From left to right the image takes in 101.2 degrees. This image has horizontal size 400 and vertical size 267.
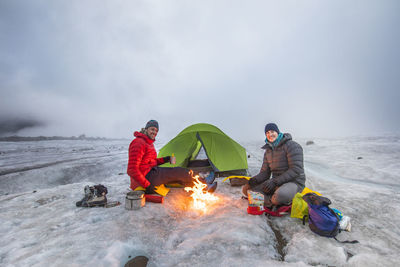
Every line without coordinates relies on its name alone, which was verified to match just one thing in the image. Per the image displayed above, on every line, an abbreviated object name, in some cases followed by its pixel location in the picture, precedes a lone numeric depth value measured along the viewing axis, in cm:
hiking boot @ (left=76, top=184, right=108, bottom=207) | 402
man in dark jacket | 367
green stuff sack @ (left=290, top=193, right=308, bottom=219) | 320
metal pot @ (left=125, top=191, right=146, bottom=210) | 375
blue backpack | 264
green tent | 701
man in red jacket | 414
